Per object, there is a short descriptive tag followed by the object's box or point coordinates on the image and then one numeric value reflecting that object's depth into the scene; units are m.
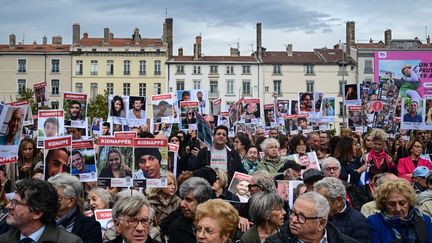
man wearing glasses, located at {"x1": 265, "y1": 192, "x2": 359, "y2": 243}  4.83
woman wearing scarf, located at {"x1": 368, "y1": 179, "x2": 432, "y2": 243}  5.63
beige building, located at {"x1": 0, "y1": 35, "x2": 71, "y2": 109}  77.75
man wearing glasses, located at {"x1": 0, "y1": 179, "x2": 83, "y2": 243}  4.50
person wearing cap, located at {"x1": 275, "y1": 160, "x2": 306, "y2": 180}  8.69
